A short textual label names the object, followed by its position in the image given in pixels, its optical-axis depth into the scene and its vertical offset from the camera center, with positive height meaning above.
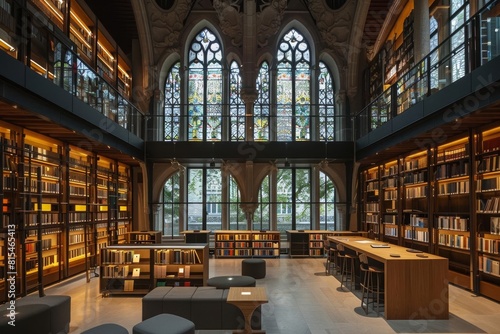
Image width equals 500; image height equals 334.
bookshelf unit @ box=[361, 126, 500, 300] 7.86 -0.30
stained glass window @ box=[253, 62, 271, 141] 17.30 +3.81
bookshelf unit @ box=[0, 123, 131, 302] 7.83 -0.29
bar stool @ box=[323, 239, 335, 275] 10.80 -1.63
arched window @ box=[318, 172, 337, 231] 17.72 -0.47
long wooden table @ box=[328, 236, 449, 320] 6.55 -1.43
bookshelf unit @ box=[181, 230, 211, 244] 14.30 -1.42
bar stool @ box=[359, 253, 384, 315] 7.06 -1.56
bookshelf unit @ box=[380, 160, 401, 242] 12.06 -0.24
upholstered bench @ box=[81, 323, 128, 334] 4.69 -1.49
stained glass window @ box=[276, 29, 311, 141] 17.86 +4.86
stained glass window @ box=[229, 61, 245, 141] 17.69 +4.03
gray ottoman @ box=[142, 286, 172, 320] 6.24 -1.63
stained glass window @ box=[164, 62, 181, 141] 17.44 +3.81
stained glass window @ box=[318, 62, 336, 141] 17.58 +4.00
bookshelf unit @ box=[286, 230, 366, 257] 14.35 -1.68
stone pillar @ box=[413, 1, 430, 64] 11.19 +4.21
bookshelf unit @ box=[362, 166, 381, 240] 13.69 -0.30
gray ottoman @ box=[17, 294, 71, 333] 5.58 -1.54
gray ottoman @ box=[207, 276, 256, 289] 7.14 -1.51
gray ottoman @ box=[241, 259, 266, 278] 10.29 -1.81
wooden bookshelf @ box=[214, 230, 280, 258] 14.23 -1.66
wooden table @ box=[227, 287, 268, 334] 5.49 -1.37
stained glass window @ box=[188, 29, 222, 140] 17.75 +4.84
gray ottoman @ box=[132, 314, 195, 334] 4.75 -1.49
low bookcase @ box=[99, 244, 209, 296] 8.39 -1.47
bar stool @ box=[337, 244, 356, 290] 9.00 -1.52
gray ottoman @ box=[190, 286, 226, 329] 6.21 -1.71
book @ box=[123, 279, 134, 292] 8.36 -1.77
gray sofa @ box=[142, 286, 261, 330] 6.21 -1.68
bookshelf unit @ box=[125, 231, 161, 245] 14.12 -1.43
